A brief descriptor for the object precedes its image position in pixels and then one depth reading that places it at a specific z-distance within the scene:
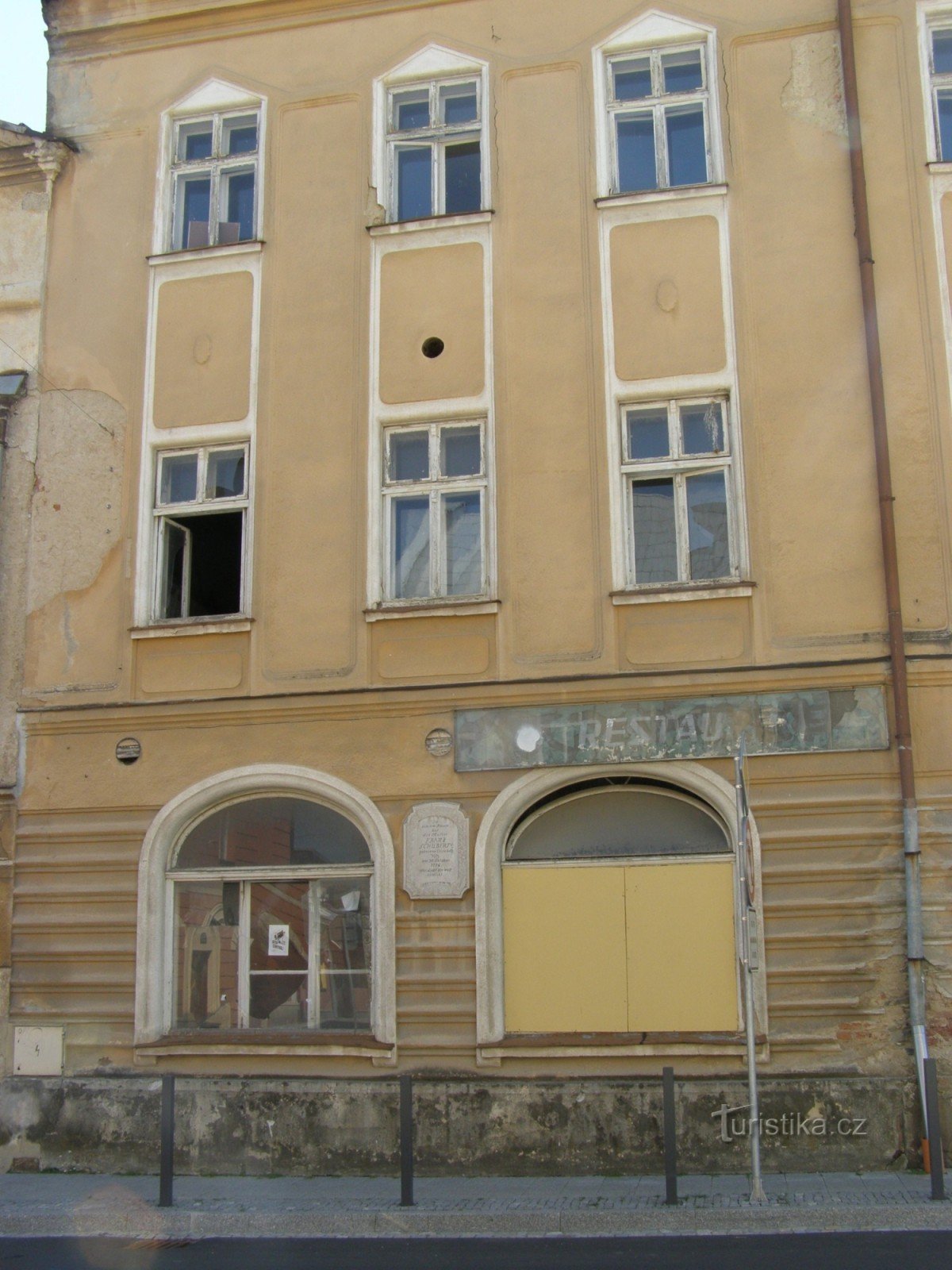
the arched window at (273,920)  12.00
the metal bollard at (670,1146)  9.23
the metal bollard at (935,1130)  9.00
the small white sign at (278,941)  12.21
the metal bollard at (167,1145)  9.72
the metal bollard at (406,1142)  9.54
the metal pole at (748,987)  9.15
